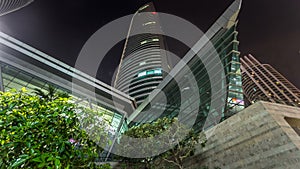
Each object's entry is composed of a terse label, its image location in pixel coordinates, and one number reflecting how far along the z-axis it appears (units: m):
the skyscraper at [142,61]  73.75
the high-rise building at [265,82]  103.40
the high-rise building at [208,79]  25.00
